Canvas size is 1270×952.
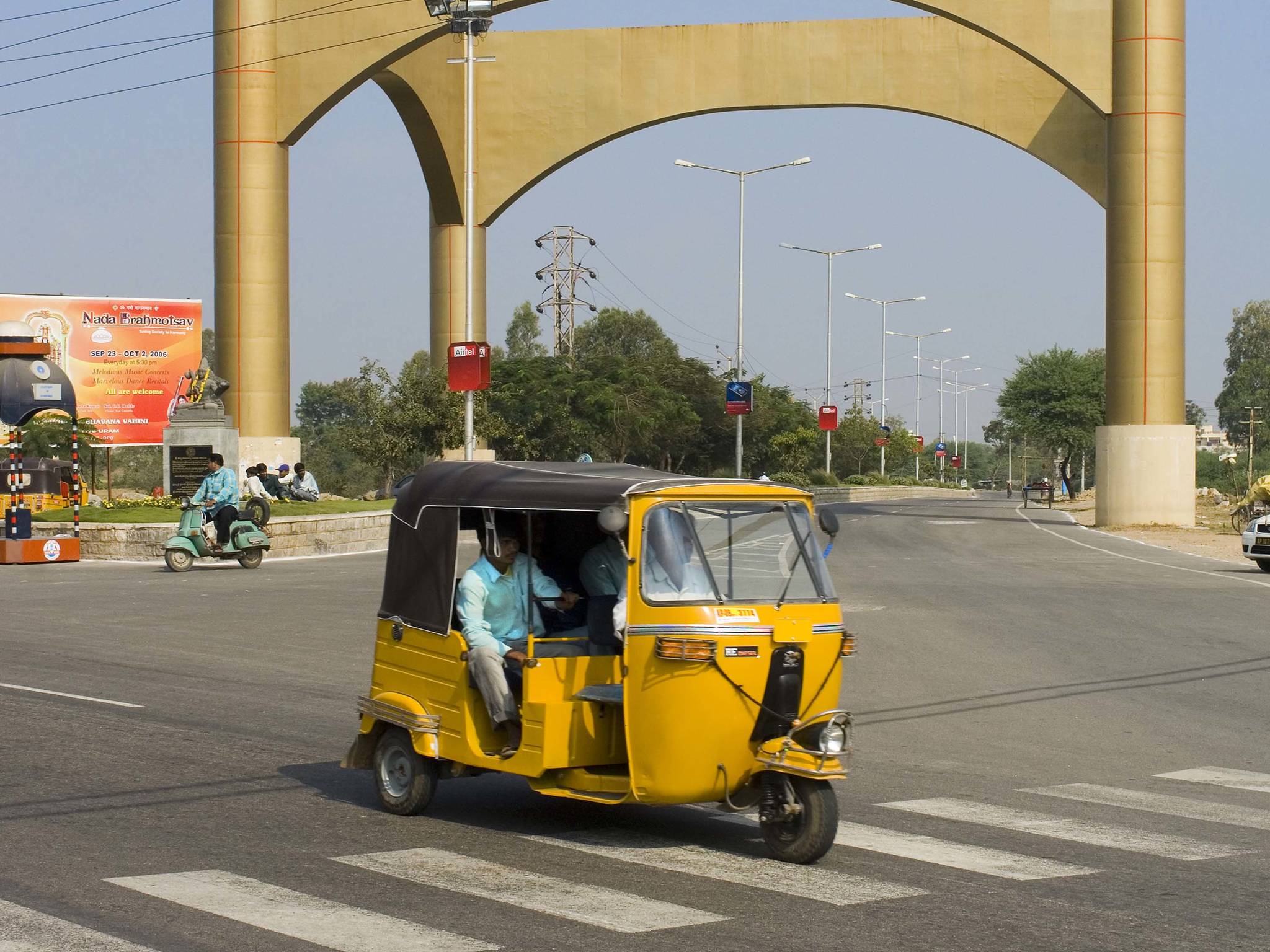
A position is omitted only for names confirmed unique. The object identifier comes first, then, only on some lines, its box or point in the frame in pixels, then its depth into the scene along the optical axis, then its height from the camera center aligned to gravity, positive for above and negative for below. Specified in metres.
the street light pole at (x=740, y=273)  53.03 +6.30
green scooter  27.34 -1.46
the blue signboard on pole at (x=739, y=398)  46.28 +1.79
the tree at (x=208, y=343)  142.38 +10.58
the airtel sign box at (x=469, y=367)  31.30 +1.82
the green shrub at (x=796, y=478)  63.56 -0.83
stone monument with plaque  36.38 +0.48
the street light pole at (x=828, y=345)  74.69 +5.73
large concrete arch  42.06 +8.28
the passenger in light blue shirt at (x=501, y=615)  7.96 -0.81
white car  27.55 -1.45
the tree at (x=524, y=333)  120.44 +9.63
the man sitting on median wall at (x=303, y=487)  38.06 -0.69
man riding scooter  27.55 -0.72
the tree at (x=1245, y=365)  140.12 +8.57
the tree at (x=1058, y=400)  82.75 +3.18
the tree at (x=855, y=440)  96.38 +1.19
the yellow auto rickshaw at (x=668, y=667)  7.36 -1.01
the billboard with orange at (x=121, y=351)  61.25 +4.22
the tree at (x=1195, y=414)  167.25 +4.94
